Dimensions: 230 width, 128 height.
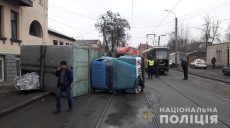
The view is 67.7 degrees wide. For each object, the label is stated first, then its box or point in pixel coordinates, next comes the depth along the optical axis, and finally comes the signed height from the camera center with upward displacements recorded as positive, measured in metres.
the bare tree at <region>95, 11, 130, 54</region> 30.73 +5.73
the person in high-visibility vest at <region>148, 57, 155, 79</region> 13.80 -0.70
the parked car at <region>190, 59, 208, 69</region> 26.07 -0.84
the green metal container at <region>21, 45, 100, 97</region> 7.47 -0.19
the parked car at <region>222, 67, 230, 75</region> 16.78 -1.17
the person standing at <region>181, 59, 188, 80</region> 13.50 -0.67
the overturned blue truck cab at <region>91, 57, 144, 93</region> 8.11 -0.79
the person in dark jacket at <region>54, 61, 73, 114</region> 5.69 -0.69
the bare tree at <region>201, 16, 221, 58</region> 38.93 +6.28
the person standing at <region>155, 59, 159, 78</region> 14.72 -0.95
